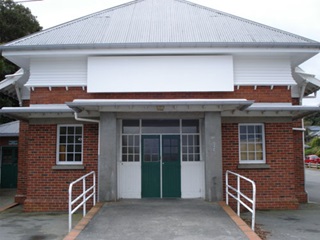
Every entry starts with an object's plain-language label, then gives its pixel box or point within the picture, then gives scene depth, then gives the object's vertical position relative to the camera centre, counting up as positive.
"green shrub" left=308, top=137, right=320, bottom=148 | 49.53 +1.62
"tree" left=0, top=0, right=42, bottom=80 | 28.06 +10.38
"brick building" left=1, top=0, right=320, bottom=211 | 11.27 +1.27
